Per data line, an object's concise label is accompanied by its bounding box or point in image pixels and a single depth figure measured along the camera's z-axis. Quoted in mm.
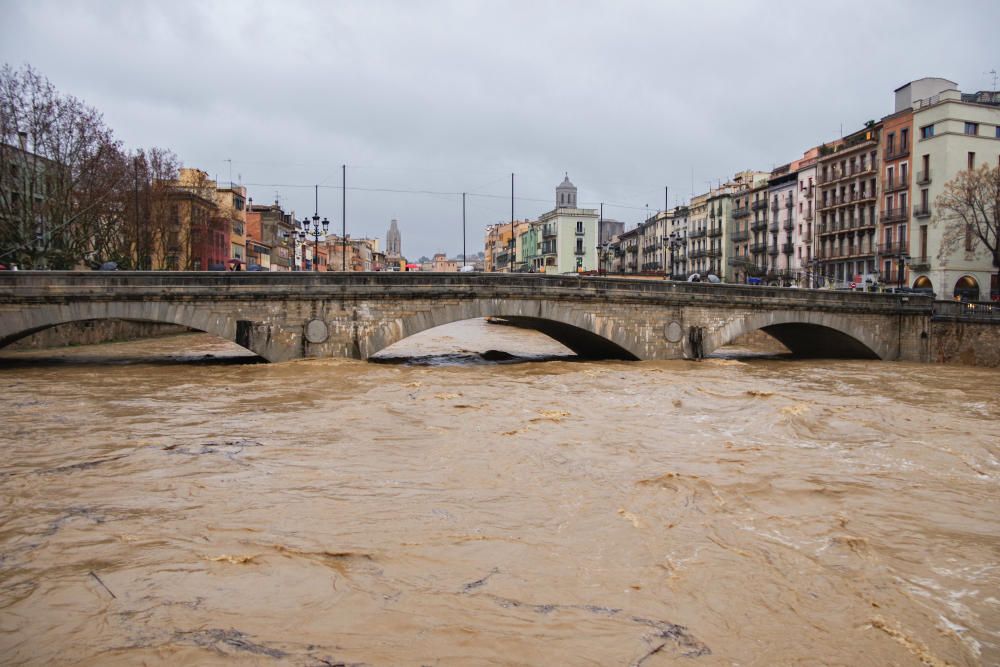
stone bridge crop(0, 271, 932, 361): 23844
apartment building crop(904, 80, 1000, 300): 46656
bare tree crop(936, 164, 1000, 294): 42344
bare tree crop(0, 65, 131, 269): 33406
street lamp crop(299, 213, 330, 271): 41831
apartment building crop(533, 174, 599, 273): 92688
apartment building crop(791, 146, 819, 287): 62250
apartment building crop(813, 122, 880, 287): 54281
